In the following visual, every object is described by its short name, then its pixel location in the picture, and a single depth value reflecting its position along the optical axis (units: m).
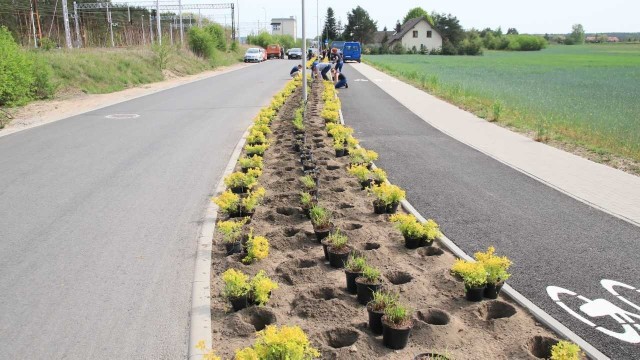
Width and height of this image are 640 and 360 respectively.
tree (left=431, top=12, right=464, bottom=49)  101.62
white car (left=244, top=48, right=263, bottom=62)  56.26
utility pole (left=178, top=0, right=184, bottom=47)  45.04
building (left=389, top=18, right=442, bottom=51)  103.19
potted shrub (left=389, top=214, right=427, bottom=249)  5.72
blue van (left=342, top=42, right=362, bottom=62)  58.84
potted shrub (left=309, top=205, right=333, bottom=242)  5.91
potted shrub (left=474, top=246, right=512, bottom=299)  4.62
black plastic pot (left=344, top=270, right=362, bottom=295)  4.73
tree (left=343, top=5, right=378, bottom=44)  109.44
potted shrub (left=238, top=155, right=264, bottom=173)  8.55
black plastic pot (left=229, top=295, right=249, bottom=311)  4.45
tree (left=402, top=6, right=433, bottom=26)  136.12
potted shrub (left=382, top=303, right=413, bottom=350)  3.84
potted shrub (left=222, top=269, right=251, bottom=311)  4.43
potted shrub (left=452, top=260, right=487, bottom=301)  4.53
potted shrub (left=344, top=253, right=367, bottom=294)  4.74
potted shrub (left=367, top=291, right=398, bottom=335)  4.05
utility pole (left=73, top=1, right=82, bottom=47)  35.62
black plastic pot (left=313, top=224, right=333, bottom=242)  5.89
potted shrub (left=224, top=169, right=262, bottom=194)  7.57
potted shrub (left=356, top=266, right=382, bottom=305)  4.53
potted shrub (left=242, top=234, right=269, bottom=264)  5.32
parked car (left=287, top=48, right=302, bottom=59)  65.27
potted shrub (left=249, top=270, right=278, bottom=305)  4.41
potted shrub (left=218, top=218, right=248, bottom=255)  5.61
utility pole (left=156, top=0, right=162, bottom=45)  36.38
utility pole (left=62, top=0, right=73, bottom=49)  31.08
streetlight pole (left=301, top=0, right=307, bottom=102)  16.16
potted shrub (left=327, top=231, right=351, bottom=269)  5.27
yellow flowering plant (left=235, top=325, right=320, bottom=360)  3.26
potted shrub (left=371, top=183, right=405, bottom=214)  6.79
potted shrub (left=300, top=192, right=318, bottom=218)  6.66
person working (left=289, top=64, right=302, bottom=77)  26.86
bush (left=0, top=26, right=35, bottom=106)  16.64
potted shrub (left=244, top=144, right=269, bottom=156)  9.60
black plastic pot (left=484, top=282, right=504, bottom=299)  4.67
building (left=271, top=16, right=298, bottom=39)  113.88
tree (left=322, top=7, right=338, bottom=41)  121.12
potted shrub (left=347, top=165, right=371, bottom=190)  7.93
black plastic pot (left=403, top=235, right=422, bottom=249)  5.81
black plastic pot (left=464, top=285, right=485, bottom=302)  4.58
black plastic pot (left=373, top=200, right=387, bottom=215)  6.88
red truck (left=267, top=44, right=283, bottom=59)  69.06
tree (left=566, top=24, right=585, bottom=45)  149.50
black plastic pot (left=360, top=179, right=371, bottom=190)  7.97
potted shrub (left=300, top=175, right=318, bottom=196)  7.29
